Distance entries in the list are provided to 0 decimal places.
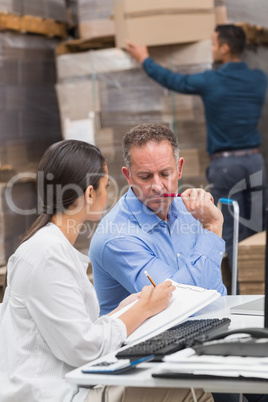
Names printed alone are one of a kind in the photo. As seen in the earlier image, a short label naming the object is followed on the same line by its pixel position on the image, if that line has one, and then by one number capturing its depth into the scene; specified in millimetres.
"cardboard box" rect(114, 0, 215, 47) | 9406
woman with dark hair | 3672
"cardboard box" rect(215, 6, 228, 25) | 10180
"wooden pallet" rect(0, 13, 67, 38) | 9422
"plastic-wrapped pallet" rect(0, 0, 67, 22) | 9508
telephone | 3187
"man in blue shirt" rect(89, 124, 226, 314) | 4926
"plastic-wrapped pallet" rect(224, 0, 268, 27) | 10477
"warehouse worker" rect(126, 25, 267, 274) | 9344
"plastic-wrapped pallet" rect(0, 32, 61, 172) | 9562
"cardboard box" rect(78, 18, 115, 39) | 10211
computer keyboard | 3324
